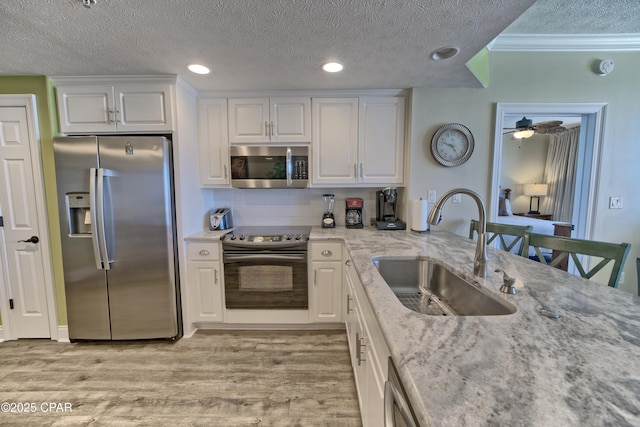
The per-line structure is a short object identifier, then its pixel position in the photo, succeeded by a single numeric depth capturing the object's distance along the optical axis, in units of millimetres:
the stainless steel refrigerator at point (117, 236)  2041
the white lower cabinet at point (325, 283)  2316
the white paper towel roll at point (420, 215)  2332
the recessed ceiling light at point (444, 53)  1715
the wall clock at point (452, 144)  2436
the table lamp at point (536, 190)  4820
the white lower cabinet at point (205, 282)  2314
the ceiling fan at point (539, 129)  3291
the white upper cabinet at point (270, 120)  2482
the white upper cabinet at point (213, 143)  2500
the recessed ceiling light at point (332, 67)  1918
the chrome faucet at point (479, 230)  1124
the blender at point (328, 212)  2670
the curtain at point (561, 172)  4250
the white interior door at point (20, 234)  2146
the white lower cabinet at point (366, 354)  933
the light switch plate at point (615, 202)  2424
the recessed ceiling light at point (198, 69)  1952
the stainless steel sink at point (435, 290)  1067
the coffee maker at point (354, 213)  2664
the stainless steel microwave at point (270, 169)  2518
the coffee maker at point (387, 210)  2490
